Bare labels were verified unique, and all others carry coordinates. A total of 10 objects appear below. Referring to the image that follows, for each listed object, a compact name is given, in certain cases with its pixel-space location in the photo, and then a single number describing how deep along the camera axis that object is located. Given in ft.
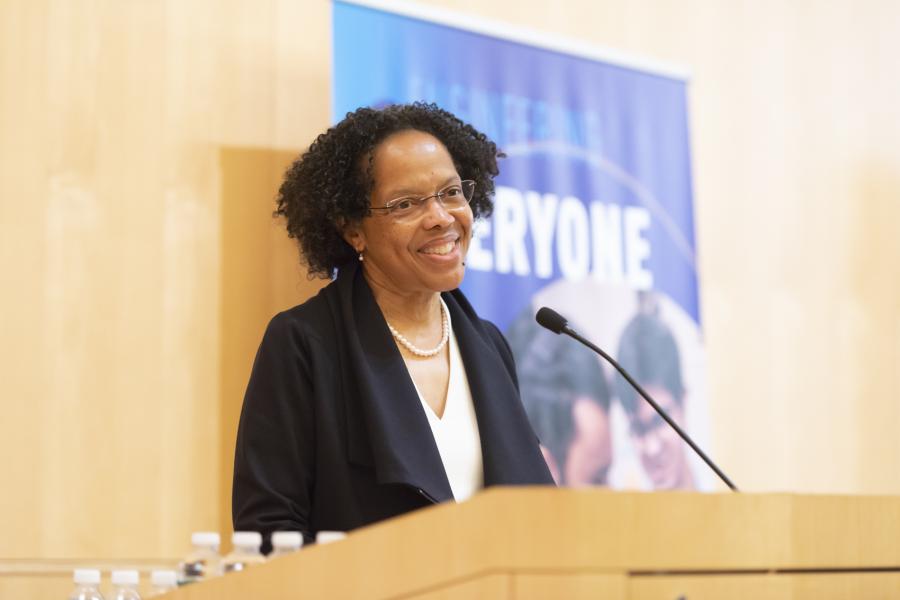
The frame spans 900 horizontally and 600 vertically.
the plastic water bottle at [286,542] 11.79
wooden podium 8.69
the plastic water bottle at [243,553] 12.44
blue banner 25.29
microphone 17.60
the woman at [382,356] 16.96
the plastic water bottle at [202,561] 12.97
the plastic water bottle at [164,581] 13.63
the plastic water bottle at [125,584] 13.38
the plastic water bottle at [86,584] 13.92
